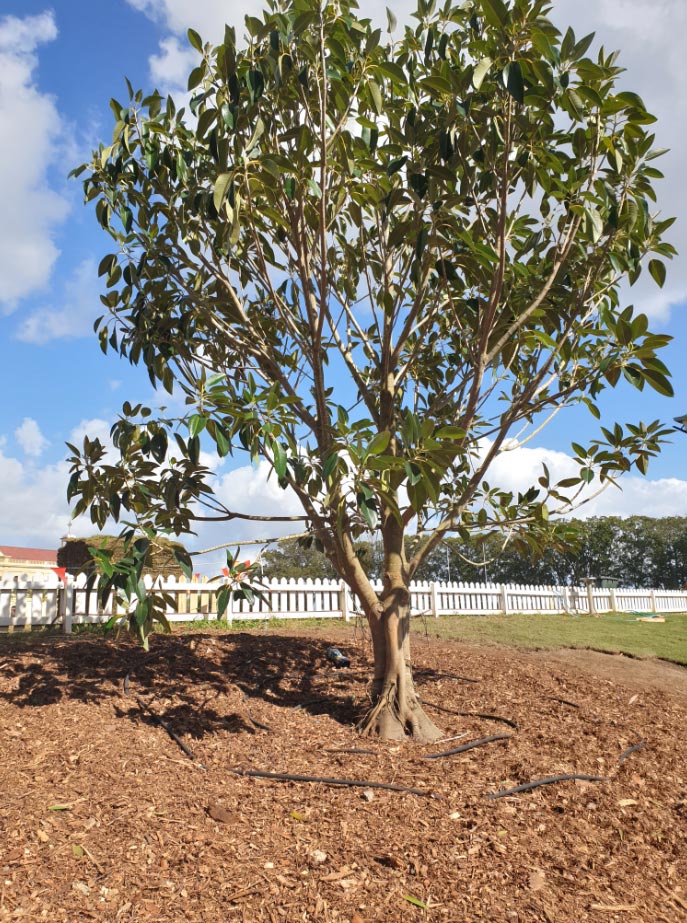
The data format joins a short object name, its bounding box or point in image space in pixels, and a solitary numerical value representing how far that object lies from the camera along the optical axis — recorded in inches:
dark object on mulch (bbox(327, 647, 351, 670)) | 262.7
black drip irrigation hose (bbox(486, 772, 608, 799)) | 149.8
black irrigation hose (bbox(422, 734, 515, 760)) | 173.8
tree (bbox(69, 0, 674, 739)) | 152.6
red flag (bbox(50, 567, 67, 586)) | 419.8
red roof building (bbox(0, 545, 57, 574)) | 2386.8
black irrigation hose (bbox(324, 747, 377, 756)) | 173.7
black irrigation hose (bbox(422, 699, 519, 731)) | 203.0
